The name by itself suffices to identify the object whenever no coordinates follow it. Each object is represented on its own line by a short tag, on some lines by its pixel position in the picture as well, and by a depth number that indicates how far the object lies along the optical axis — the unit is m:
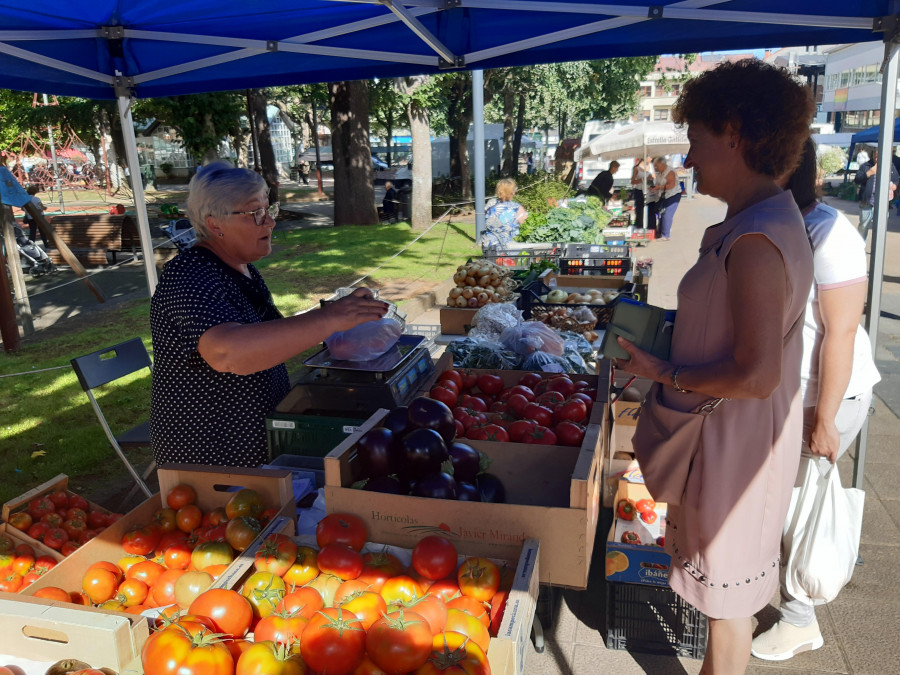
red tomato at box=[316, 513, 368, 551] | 1.89
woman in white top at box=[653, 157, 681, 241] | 15.16
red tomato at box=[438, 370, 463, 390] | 3.00
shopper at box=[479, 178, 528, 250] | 9.03
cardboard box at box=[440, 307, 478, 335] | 5.26
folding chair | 3.69
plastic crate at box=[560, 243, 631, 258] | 7.16
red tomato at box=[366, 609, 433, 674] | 1.43
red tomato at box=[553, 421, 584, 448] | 2.41
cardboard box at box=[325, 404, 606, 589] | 1.85
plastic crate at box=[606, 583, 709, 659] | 2.84
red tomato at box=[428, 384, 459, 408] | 2.78
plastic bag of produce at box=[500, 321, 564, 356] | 3.99
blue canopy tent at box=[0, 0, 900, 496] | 3.31
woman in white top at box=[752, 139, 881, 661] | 2.26
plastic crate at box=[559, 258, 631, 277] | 6.46
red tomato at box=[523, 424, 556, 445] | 2.41
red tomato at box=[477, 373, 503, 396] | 3.09
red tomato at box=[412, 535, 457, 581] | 1.79
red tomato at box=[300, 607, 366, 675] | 1.43
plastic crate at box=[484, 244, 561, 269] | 7.03
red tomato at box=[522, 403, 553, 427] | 2.57
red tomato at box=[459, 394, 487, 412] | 2.84
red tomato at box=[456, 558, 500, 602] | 1.73
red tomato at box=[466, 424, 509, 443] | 2.44
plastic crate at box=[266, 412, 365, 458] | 2.65
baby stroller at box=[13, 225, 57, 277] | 12.64
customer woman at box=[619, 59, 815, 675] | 1.69
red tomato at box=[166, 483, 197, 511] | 2.26
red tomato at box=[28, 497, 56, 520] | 2.84
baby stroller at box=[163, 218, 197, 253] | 12.82
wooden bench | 13.67
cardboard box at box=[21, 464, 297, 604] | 2.05
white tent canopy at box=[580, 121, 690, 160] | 16.59
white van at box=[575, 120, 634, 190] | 26.97
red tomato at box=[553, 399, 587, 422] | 2.60
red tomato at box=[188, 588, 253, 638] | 1.57
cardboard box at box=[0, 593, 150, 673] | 1.47
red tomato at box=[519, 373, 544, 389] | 3.07
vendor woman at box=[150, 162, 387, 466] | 2.12
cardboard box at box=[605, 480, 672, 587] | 2.83
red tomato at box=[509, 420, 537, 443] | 2.45
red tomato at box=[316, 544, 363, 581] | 1.79
